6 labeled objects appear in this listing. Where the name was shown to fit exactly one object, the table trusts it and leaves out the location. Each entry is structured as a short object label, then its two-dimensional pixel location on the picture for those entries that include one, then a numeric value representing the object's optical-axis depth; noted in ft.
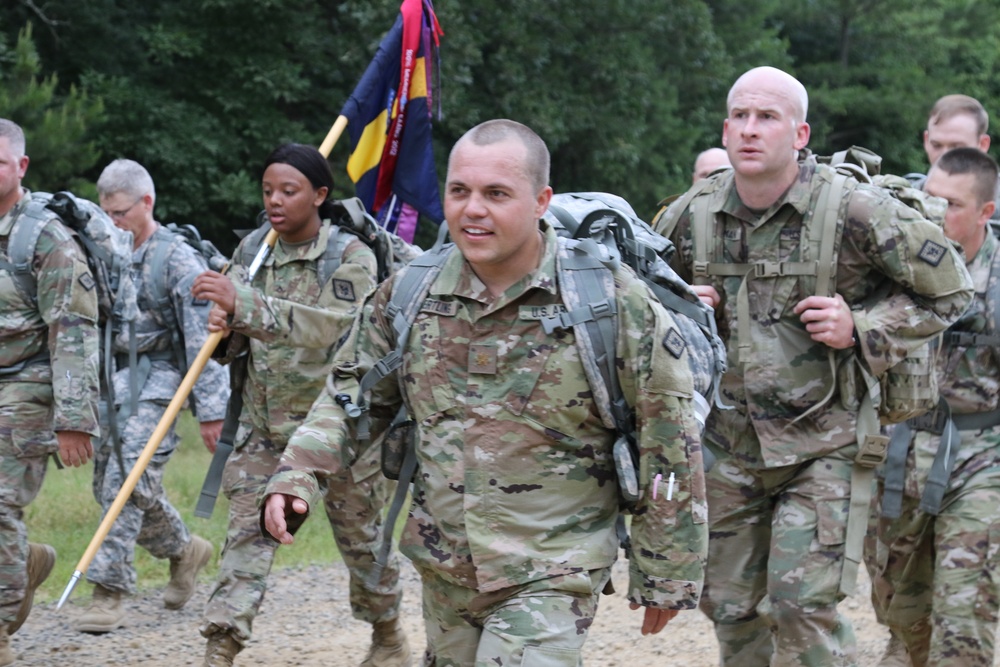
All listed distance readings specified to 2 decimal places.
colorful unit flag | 46.88
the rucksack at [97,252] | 37.00
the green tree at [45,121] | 79.70
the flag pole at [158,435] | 34.68
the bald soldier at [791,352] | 29.49
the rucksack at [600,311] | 23.11
